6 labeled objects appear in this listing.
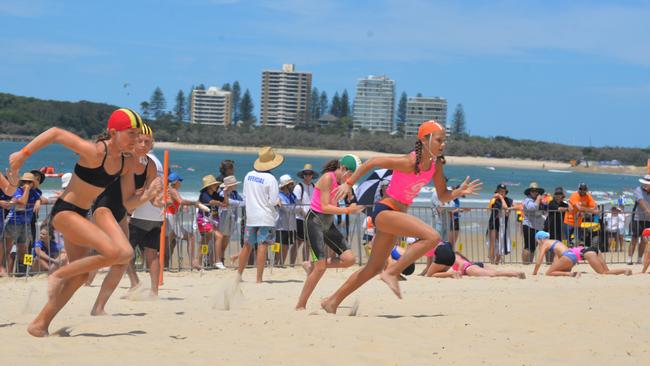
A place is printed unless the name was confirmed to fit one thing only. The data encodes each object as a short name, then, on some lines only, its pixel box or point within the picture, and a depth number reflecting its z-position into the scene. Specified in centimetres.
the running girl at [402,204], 853
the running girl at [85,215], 724
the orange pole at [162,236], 1149
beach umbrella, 1400
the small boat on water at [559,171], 16077
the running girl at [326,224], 949
